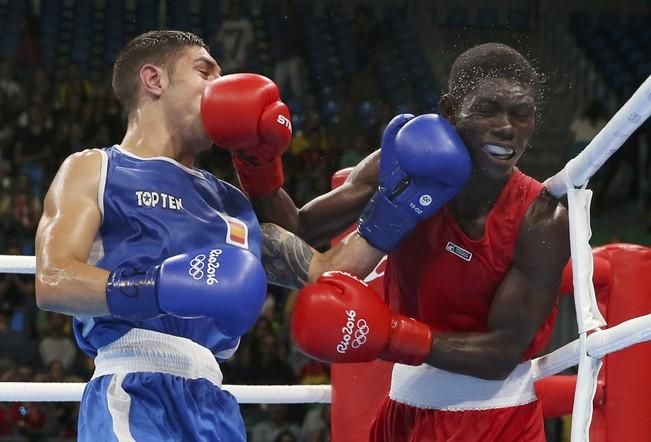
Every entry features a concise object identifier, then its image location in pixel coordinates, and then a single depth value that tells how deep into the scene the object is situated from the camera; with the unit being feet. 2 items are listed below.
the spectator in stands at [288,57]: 27.37
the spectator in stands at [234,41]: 26.66
